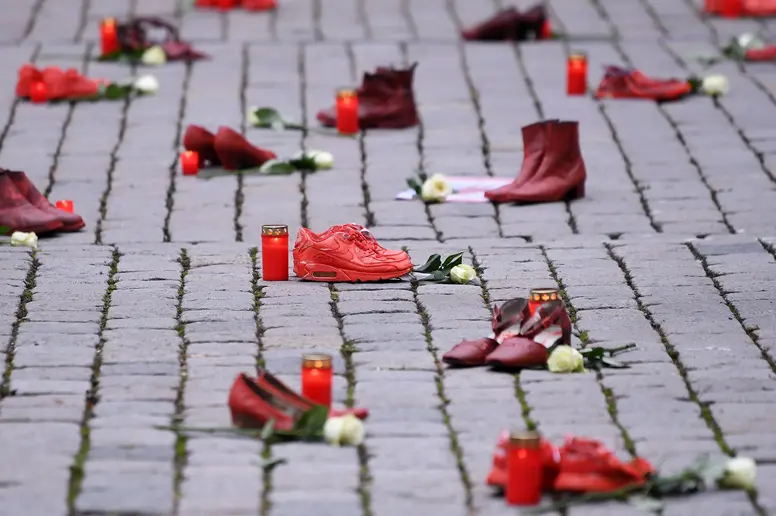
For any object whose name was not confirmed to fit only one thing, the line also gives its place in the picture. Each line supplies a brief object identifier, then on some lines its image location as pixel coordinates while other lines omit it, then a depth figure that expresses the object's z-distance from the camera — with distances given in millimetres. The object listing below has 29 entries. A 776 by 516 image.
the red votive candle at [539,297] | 11055
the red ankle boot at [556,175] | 15594
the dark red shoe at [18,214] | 14258
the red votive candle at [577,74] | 19750
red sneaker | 12969
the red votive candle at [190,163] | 16578
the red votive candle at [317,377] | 9930
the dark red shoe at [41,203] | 14398
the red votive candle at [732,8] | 24844
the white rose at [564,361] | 10805
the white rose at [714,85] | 19844
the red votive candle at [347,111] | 18172
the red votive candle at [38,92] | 19547
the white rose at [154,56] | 21672
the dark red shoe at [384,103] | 18328
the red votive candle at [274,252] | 12781
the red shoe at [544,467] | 8758
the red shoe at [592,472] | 8742
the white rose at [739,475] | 8773
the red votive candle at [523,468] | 8512
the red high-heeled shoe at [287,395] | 9758
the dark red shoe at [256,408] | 9672
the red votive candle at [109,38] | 21781
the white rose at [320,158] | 16781
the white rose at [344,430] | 9453
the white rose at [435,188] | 15633
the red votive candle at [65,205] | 14844
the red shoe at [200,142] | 16750
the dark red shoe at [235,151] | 16562
